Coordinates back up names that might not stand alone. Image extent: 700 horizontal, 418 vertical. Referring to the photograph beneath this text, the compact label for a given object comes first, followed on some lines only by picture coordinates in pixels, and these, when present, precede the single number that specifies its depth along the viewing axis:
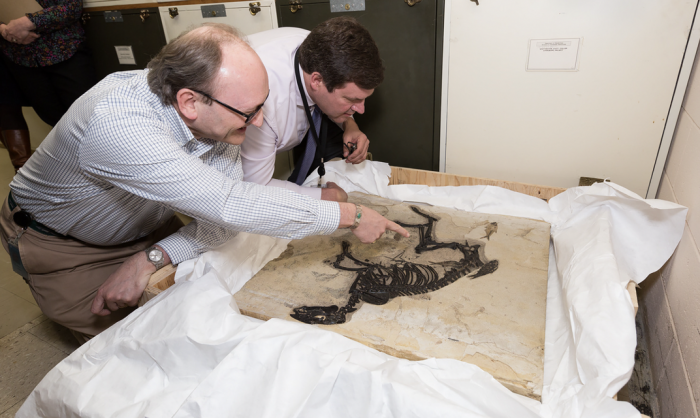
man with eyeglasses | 1.01
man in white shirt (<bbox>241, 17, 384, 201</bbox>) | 1.45
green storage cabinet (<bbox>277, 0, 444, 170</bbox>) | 1.86
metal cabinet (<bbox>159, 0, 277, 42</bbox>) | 2.15
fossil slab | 1.05
